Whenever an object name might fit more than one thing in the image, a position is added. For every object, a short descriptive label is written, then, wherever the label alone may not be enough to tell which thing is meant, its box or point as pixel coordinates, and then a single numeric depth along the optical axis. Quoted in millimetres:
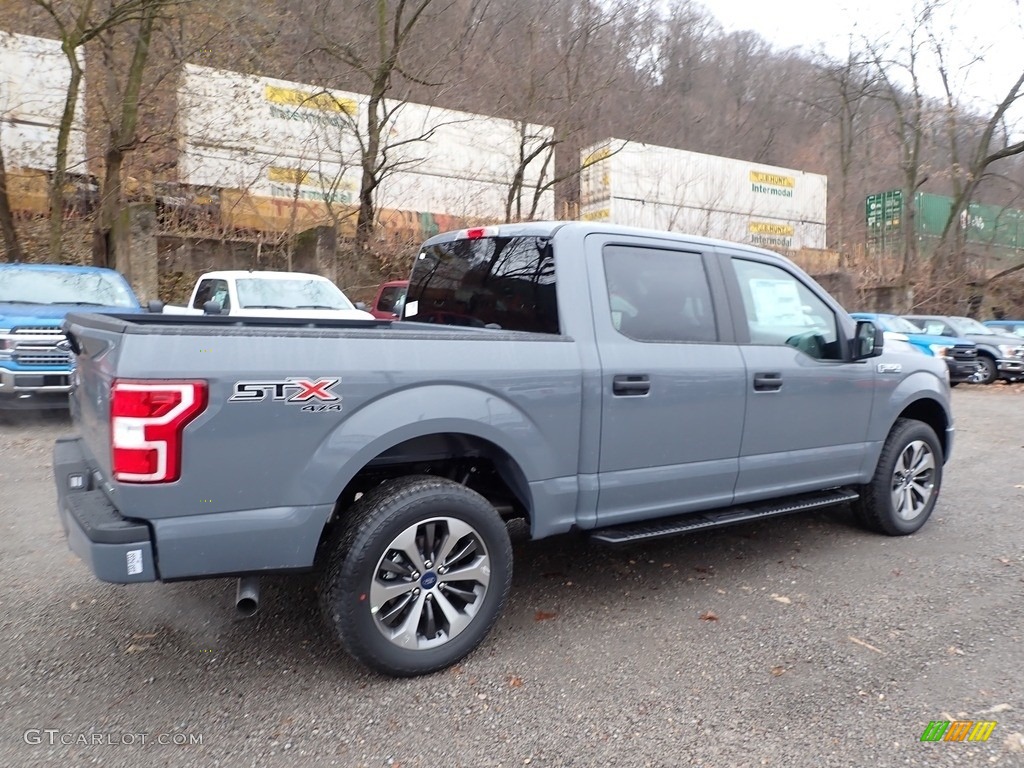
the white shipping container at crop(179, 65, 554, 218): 15797
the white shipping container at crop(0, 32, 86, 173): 14250
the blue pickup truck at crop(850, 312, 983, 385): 16047
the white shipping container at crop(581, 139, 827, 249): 22047
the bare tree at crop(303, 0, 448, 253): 16734
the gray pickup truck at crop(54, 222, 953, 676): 2600
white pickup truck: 10047
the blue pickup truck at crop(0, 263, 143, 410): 7816
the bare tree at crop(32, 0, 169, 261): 12539
